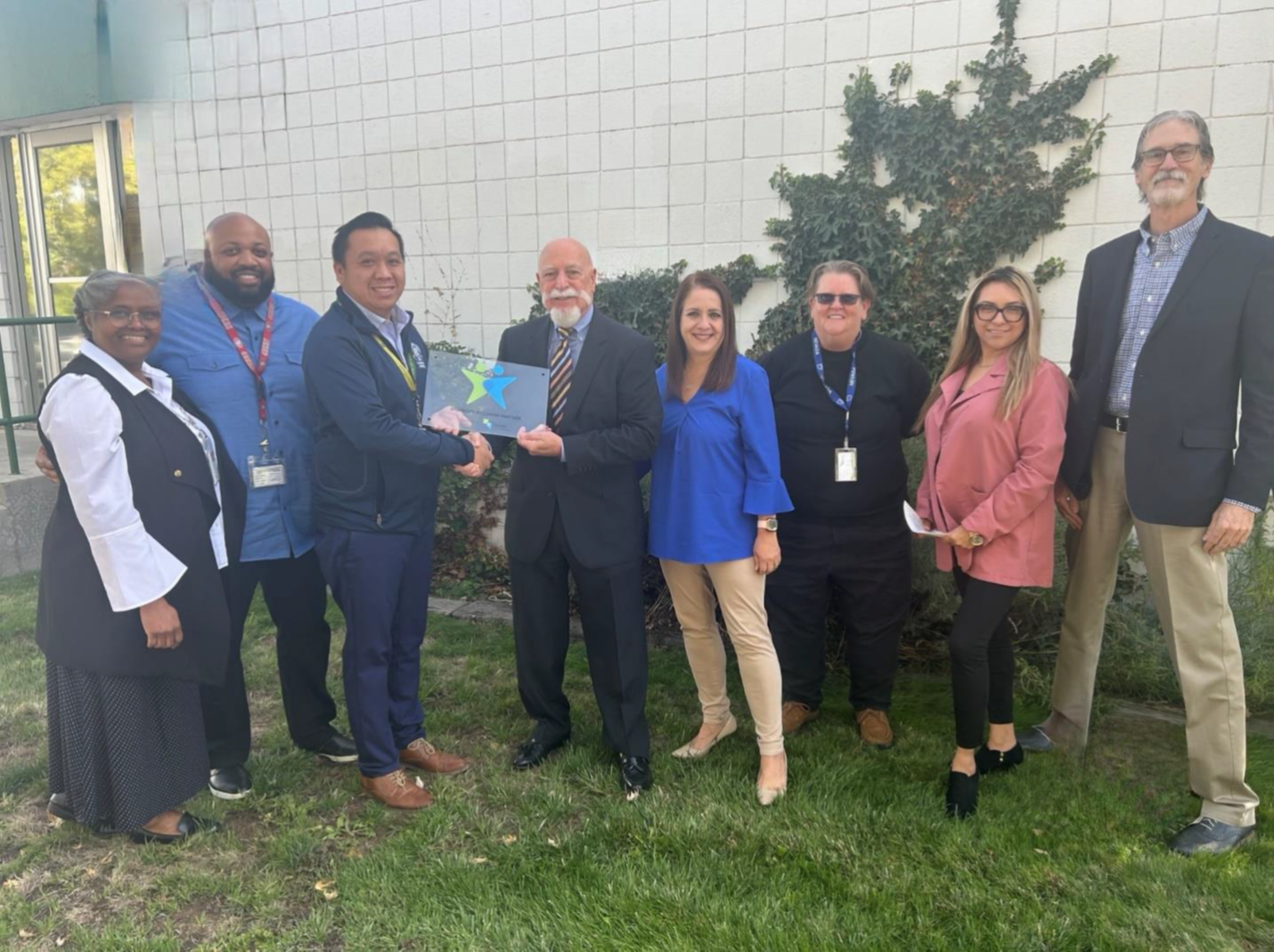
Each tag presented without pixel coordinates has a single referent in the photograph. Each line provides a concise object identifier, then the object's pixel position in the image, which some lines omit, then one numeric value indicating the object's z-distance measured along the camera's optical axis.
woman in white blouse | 2.80
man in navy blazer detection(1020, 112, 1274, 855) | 2.88
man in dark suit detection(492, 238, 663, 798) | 3.26
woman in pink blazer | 3.15
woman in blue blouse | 3.33
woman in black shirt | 3.70
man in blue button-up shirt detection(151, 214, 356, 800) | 3.25
